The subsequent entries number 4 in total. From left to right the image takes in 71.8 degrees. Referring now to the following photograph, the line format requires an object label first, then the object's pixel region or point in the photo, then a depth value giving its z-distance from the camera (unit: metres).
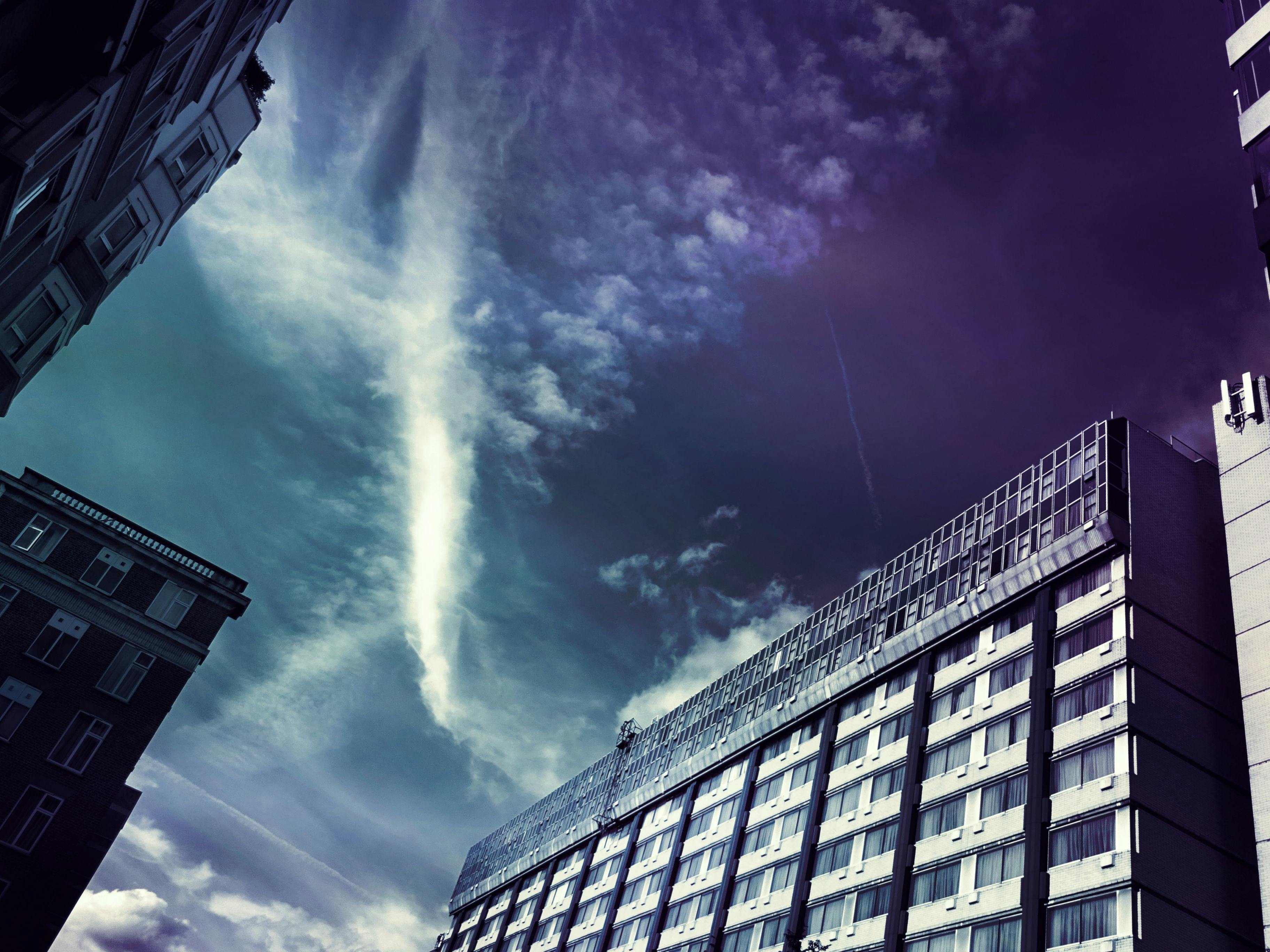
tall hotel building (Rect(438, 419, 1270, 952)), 38.34
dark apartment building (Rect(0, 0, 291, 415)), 22.50
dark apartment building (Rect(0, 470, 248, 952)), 42.34
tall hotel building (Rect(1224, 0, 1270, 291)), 28.22
